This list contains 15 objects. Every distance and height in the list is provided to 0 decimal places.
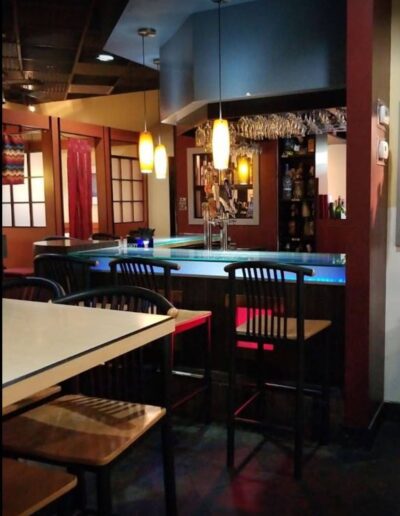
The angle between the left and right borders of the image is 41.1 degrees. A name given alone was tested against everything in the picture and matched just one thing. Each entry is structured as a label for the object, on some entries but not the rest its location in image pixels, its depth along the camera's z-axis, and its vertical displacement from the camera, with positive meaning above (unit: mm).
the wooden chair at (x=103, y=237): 5343 -262
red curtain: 7469 +317
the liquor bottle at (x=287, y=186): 6312 +268
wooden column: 2660 +44
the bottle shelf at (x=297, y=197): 6195 +133
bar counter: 3061 -463
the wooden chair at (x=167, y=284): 2857 -420
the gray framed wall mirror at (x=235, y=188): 6359 +258
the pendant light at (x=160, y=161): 5043 +465
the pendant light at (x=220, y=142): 3611 +458
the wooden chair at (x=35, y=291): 1827 -335
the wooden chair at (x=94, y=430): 1436 -643
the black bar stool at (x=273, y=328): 2525 -597
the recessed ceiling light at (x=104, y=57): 5180 +1514
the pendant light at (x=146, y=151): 4750 +528
